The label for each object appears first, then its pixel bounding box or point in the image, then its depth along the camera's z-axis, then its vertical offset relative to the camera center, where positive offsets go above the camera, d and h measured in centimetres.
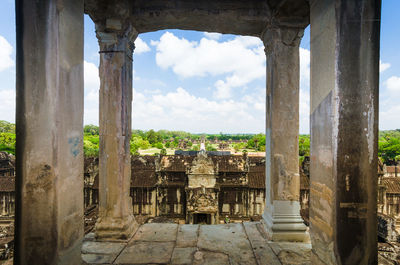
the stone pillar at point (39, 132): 193 +1
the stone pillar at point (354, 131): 193 +3
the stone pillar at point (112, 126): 359 +13
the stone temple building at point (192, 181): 1875 -505
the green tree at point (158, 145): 9189 -528
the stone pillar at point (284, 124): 366 +18
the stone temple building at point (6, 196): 1736 -542
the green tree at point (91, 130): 10684 +177
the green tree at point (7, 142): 3868 -190
